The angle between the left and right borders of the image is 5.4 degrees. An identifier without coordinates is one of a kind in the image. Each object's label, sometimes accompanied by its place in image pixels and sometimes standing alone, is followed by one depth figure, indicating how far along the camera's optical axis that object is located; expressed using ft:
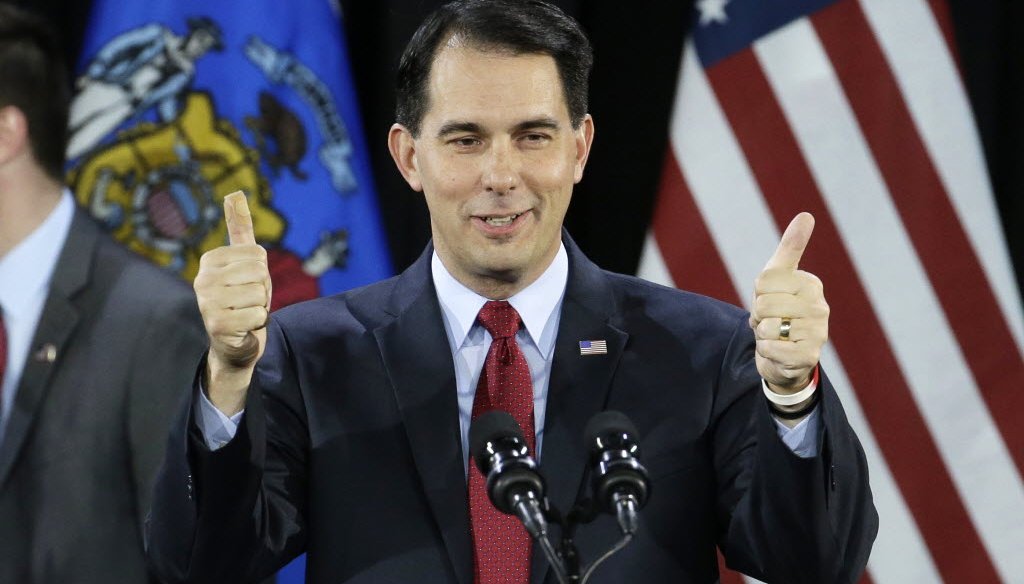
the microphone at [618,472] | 31.83
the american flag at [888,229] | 35.07
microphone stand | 31.79
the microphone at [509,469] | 31.80
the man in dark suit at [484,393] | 32.41
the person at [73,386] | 34.07
